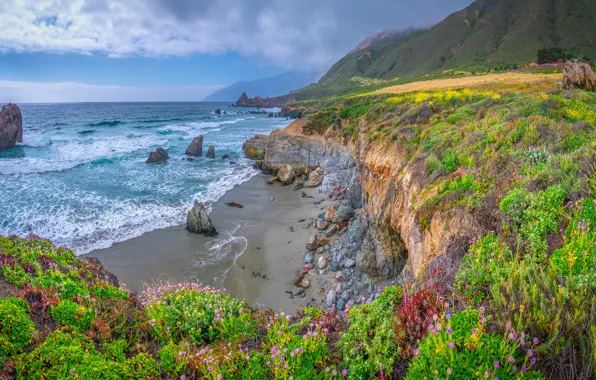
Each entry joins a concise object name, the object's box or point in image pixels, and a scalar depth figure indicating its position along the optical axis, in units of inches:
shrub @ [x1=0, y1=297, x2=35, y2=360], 139.0
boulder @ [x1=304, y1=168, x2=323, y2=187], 1040.2
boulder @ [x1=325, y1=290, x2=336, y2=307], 432.8
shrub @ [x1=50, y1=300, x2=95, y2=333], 169.2
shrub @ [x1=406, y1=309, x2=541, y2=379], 91.6
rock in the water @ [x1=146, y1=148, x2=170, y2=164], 1440.7
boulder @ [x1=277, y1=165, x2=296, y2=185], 1104.8
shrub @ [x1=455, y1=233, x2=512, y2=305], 137.4
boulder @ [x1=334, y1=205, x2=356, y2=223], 676.7
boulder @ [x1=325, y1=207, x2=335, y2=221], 713.5
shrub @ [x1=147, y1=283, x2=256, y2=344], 165.8
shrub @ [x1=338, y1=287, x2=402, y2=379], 121.6
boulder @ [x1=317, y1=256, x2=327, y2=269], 526.5
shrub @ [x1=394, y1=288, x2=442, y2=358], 125.4
